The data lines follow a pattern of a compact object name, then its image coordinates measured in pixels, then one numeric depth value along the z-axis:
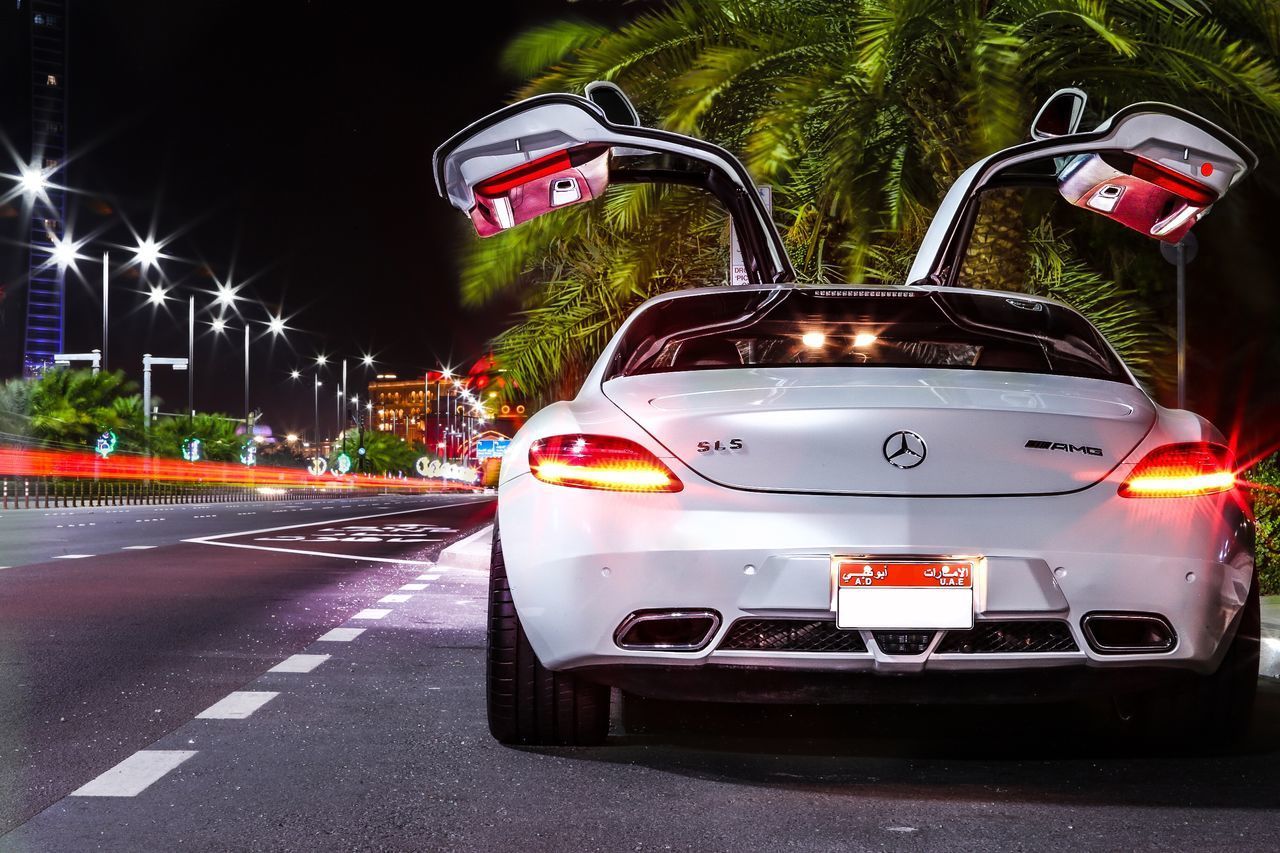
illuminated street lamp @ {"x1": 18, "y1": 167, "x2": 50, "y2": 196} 38.88
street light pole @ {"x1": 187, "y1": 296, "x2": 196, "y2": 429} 69.50
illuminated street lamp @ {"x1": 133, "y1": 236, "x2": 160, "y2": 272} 49.06
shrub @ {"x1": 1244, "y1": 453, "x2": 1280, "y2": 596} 10.21
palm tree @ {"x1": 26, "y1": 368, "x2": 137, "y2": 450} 80.75
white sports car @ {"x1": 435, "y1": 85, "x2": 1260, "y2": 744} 4.10
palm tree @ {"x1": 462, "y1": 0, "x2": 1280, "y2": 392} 10.62
